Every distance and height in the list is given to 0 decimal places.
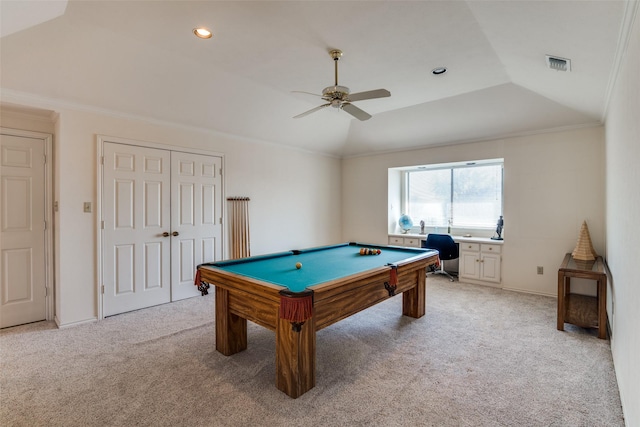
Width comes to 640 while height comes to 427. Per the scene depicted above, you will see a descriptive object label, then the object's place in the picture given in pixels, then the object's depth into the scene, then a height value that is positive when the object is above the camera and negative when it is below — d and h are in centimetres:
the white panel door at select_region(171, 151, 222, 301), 425 -9
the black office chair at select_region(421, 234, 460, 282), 513 -60
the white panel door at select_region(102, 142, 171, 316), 367 -23
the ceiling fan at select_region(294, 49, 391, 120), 272 +104
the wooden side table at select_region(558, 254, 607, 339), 303 -100
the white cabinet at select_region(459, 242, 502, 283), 493 -85
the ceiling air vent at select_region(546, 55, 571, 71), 262 +130
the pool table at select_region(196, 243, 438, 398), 212 -65
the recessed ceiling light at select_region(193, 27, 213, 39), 270 +159
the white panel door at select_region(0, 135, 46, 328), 335 -24
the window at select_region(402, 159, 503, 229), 551 +31
